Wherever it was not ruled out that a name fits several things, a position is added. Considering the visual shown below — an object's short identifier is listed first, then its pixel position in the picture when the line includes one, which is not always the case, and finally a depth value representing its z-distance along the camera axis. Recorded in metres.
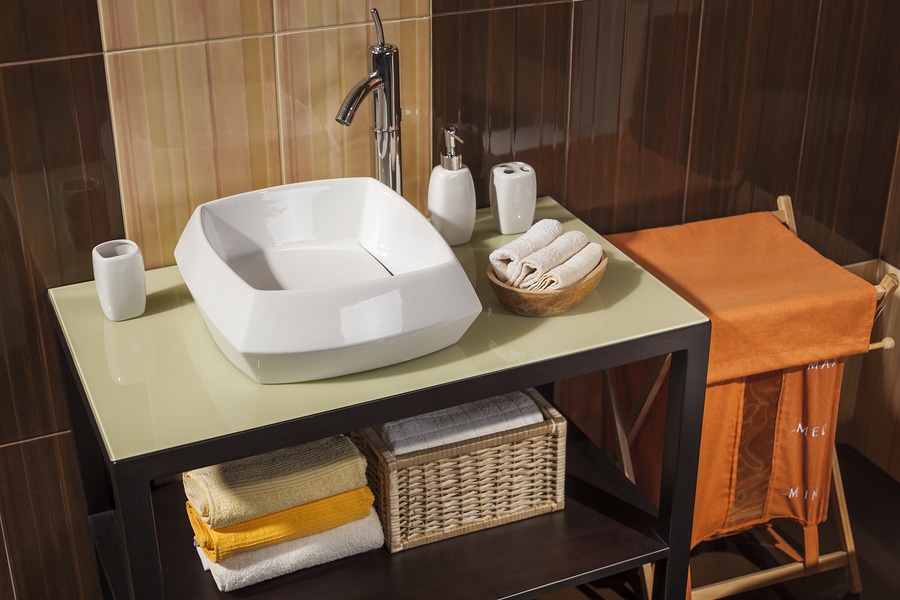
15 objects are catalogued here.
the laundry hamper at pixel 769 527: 1.88
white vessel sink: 1.31
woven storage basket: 1.59
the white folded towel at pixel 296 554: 1.51
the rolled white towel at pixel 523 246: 1.53
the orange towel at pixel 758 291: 1.79
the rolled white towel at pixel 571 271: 1.50
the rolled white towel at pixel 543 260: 1.51
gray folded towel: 1.59
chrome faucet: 1.56
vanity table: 1.29
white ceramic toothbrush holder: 1.73
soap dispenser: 1.68
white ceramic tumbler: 1.46
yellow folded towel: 1.48
